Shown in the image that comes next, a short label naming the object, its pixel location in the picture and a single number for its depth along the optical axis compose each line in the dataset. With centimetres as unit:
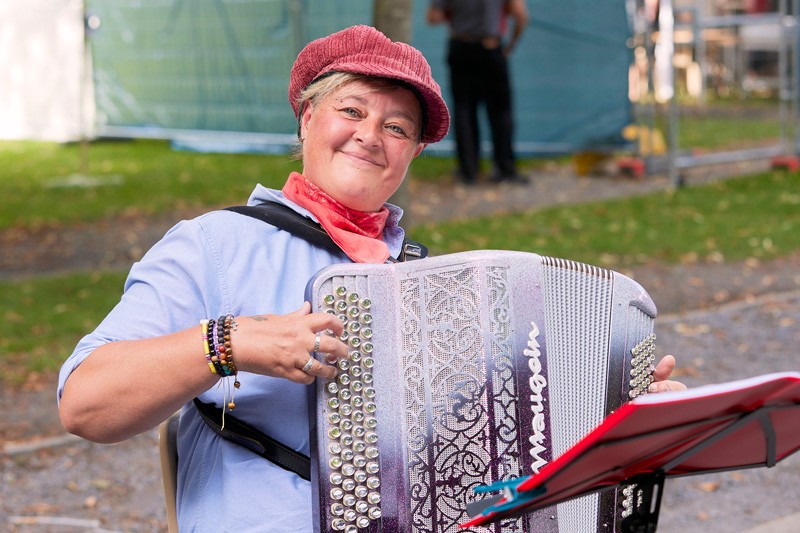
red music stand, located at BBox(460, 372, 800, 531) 169
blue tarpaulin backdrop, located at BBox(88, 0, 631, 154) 1243
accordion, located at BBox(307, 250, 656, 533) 207
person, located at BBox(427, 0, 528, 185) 1062
